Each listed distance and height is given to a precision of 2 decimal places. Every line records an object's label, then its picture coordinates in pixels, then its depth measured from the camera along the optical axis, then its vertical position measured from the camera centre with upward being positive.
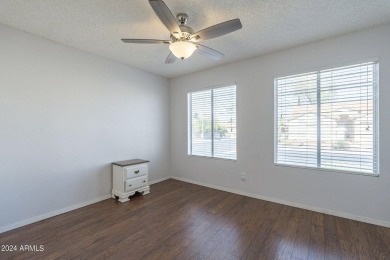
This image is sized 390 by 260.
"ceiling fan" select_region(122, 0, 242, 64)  1.67 +0.98
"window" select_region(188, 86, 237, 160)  3.63 +0.16
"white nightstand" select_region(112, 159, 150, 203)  3.15 -0.87
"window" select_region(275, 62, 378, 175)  2.39 +0.17
